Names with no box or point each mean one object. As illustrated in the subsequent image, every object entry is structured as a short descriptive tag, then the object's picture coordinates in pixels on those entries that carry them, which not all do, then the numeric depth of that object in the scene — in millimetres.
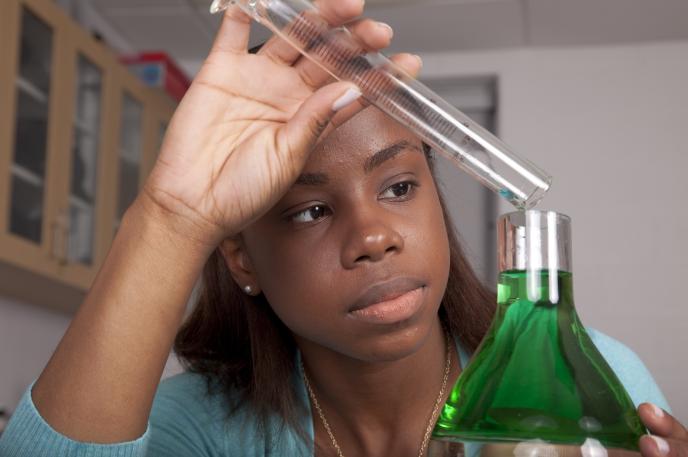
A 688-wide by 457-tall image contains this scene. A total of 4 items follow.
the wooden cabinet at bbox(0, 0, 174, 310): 2510
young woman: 719
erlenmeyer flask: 433
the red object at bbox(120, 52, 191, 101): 3408
